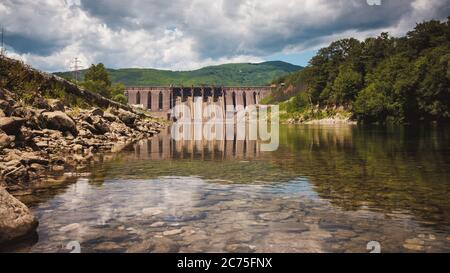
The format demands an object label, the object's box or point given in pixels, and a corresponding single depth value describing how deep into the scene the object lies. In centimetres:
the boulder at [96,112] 3512
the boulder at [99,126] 3130
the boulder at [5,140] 1498
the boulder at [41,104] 2743
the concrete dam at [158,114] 19140
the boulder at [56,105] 2911
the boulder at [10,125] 1650
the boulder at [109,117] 3850
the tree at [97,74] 10744
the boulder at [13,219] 703
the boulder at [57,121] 2383
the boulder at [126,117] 4453
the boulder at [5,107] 1893
